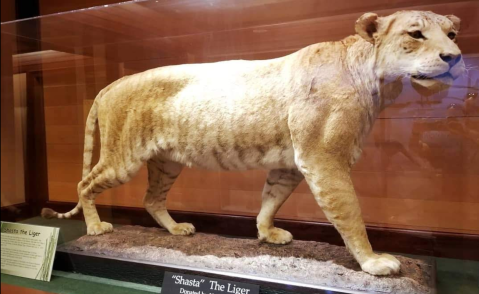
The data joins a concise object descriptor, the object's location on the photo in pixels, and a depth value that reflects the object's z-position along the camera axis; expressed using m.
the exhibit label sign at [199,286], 1.28
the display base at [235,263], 1.25
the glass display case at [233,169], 1.35
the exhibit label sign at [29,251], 1.58
